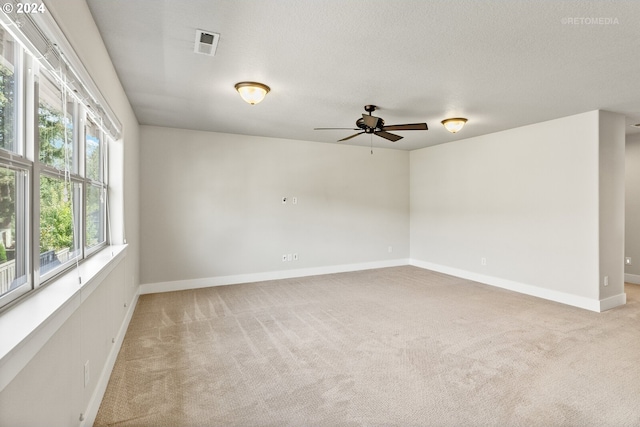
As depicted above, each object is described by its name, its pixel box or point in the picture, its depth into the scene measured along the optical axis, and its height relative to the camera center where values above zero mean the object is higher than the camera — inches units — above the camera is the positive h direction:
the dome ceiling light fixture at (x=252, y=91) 124.7 +47.3
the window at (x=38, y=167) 51.0 +9.0
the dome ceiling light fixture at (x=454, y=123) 171.5 +46.9
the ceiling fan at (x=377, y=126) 142.0 +39.3
